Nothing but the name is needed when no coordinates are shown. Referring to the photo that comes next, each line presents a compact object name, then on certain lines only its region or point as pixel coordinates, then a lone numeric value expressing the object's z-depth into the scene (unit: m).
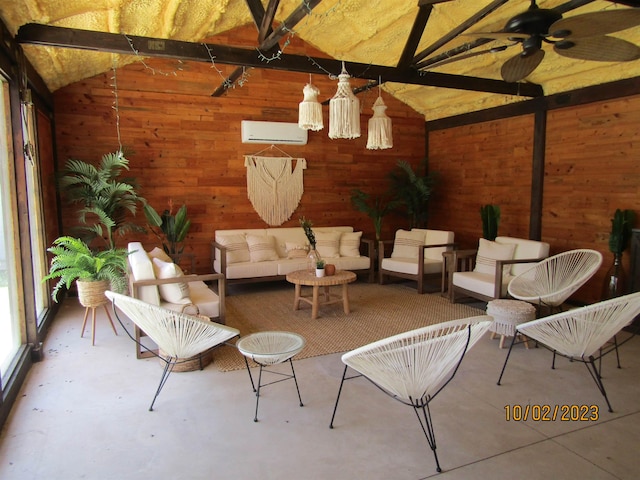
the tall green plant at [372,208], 6.76
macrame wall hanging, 6.45
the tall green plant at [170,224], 5.60
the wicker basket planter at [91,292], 3.74
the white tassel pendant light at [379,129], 4.16
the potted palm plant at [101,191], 5.01
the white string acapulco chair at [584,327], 2.49
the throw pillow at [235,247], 5.86
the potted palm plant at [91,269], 3.66
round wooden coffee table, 4.51
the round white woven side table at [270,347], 2.52
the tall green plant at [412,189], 6.75
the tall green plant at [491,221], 5.52
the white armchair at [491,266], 4.57
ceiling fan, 2.17
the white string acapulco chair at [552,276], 3.93
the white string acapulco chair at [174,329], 2.52
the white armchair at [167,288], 3.47
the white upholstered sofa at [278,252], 5.67
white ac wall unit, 6.27
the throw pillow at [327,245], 6.30
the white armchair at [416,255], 5.71
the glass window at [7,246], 3.32
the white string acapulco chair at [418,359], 2.05
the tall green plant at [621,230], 4.27
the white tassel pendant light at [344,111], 3.64
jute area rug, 3.82
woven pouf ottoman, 3.58
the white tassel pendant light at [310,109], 3.80
